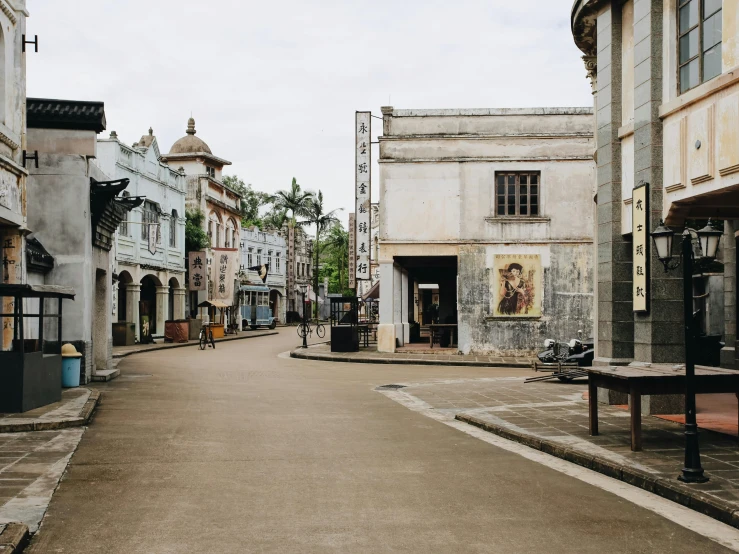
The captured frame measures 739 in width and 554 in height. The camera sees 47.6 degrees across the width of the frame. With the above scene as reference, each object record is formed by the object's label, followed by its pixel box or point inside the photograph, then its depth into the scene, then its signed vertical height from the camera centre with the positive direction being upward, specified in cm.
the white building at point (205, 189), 5047 +744
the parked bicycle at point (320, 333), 3366 -151
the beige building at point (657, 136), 1083 +245
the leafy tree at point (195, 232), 4766 +428
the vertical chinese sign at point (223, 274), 4731 +187
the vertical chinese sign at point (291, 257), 6071 +365
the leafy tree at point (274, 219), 7594 +832
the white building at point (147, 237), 3759 +342
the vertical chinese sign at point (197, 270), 4572 +202
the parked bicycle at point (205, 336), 3494 -123
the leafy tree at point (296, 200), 7212 +925
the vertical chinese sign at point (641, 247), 1229 +90
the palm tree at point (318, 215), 7175 +792
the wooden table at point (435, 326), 2919 -67
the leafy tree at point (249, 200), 8100 +1061
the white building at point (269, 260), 6431 +384
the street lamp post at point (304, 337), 3352 -121
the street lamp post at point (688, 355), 751 -46
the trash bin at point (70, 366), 1647 -117
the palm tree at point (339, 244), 8181 +641
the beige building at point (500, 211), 2772 +320
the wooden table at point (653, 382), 919 -85
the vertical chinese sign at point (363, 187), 2889 +418
